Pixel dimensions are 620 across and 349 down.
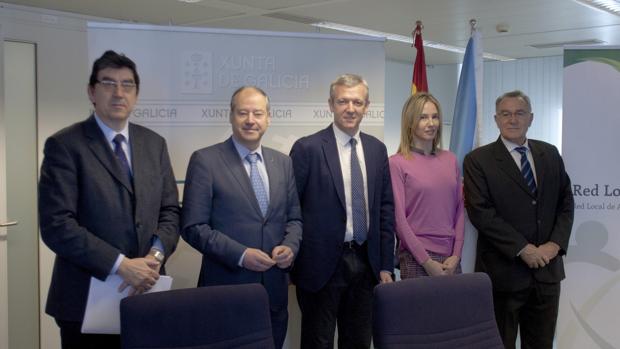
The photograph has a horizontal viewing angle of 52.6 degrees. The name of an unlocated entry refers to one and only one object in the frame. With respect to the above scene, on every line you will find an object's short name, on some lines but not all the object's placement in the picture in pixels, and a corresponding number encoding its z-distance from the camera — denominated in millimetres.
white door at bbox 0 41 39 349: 4324
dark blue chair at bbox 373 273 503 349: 1865
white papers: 2275
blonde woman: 3057
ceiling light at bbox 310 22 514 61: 5598
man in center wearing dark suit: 2863
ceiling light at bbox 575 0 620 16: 4582
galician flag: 3857
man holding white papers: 2242
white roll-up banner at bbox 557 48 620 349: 3514
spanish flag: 3895
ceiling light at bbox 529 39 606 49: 6398
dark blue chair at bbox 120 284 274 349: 1706
